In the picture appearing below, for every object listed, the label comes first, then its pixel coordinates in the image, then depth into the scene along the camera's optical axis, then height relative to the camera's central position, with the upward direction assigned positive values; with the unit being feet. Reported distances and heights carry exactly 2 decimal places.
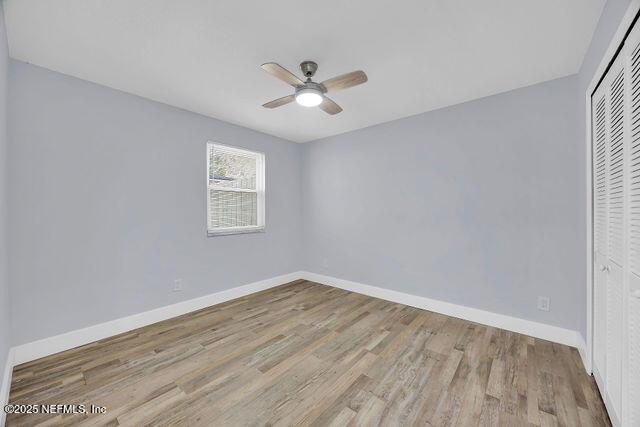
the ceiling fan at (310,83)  6.07 +3.29
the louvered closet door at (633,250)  3.88 -0.61
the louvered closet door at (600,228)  5.49 -0.36
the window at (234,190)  11.56 +0.99
